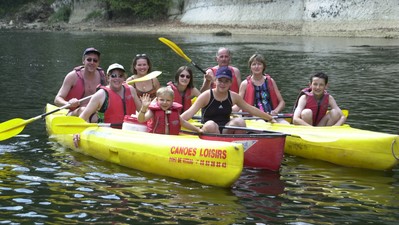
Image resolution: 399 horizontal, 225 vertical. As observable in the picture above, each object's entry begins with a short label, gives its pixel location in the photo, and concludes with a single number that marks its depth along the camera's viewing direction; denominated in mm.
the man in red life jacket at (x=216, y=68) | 9719
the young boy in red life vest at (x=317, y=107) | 8453
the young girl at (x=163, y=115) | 7348
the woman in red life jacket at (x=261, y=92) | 9352
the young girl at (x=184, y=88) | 8828
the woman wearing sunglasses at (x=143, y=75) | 9359
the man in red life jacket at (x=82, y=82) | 9156
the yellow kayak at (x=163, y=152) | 6469
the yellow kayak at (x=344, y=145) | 7277
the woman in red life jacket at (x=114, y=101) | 8195
